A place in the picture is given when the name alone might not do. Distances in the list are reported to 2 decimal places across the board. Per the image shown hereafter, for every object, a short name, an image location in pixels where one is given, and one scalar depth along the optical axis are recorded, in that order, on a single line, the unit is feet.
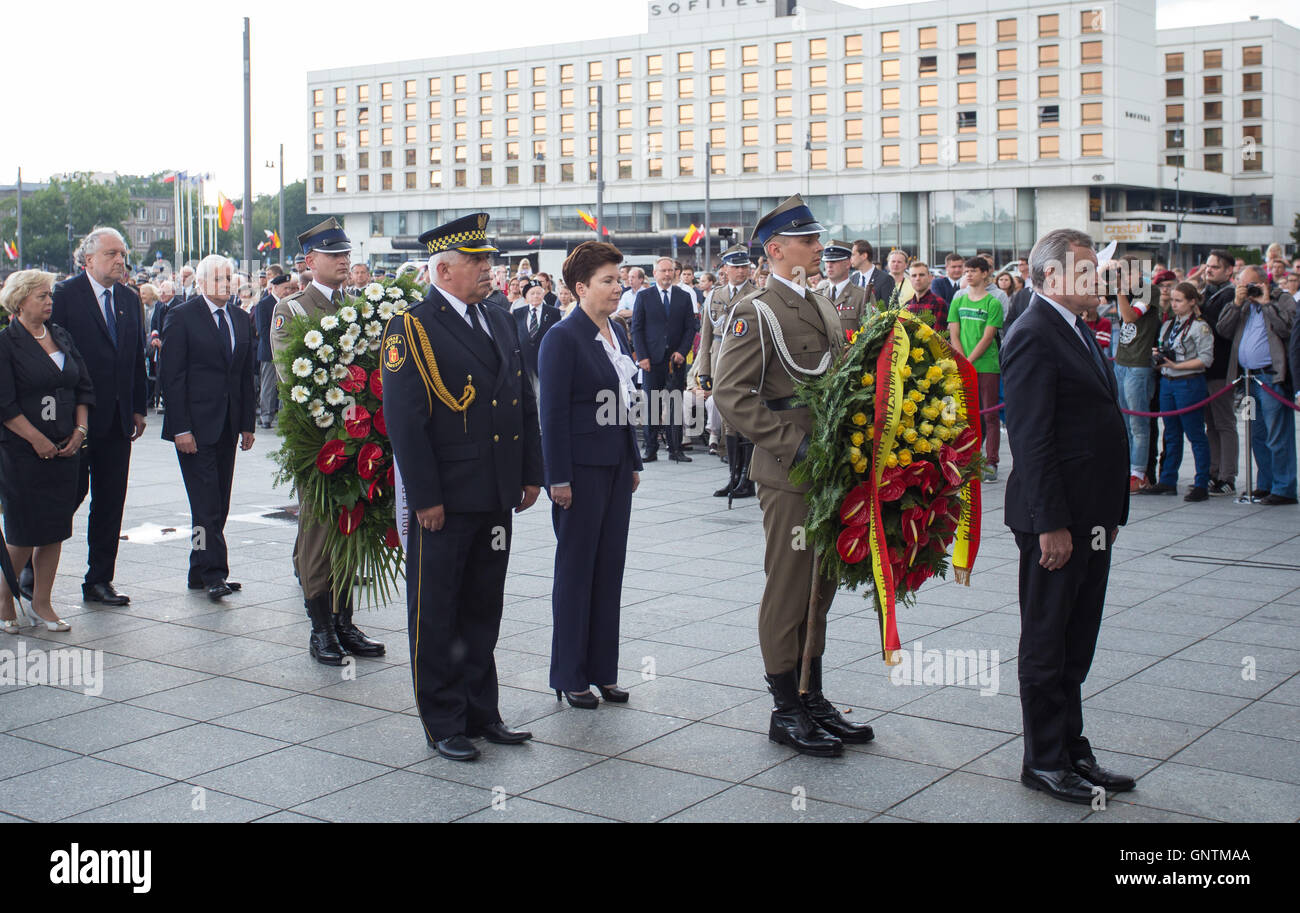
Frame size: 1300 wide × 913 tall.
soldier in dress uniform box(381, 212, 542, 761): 18.34
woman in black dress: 25.68
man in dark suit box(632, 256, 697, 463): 54.24
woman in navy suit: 20.58
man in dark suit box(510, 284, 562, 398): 57.11
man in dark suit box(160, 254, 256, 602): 28.89
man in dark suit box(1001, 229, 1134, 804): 16.30
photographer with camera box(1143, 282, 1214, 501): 41.78
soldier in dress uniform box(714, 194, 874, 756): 18.35
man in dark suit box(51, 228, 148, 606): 28.27
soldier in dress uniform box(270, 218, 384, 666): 23.41
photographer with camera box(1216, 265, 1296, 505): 39.78
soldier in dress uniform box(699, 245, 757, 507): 42.24
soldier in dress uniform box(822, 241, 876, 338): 37.09
